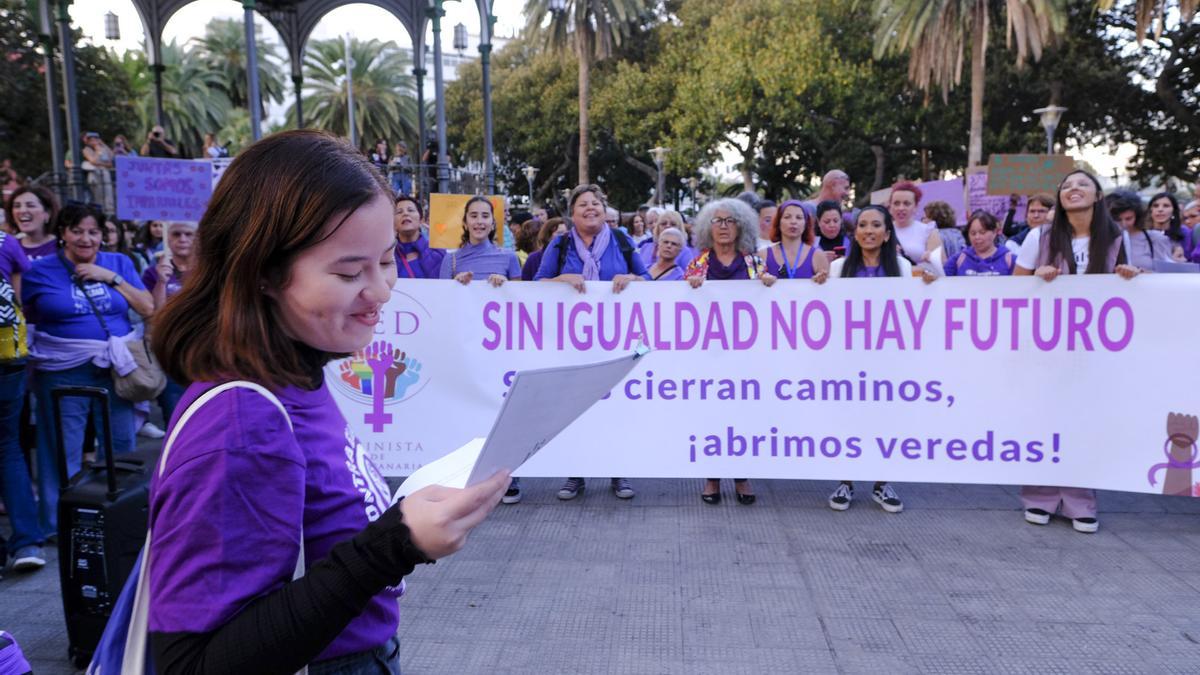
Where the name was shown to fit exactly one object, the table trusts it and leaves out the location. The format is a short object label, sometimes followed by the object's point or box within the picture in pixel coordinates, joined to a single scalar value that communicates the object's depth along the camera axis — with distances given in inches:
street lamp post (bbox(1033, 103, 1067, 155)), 864.9
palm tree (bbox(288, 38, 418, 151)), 1936.5
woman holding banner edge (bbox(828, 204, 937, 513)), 216.2
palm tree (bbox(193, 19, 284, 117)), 1795.0
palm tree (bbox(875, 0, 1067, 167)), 889.5
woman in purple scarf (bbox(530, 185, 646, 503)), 226.4
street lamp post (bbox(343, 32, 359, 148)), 1656.0
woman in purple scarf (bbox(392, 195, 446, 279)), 269.6
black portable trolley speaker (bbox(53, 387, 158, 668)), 131.6
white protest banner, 194.7
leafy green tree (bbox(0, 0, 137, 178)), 604.7
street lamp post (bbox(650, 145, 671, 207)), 1317.3
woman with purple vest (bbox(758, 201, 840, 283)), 231.0
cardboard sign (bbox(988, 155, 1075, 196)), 378.3
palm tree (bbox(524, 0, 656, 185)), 1233.4
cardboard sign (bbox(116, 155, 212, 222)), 295.3
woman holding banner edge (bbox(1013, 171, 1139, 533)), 196.5
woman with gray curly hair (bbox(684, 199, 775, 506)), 225.0
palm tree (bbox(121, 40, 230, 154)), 1545.3
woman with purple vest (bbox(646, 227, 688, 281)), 271.6
